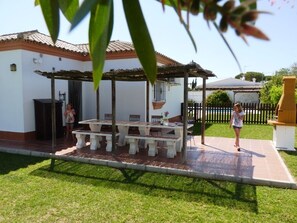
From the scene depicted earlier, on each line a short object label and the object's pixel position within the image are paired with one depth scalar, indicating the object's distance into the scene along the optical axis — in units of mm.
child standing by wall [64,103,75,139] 11023
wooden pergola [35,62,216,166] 7492
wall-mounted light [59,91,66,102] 12375
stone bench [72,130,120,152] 9469
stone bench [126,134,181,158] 8445
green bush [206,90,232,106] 30969
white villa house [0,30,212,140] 10555
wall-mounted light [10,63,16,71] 10455
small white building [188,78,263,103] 39244
